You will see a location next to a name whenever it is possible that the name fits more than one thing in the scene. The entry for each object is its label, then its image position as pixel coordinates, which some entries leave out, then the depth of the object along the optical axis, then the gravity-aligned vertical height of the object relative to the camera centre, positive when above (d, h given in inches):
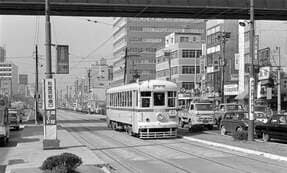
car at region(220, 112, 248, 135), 1070.4 -62.7
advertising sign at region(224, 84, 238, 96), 2723.9 +33.3
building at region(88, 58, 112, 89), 4633.4 +218.9
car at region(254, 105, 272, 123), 1236.5 -52.0
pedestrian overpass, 1200.8 +229.5
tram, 1059.9 -30.2
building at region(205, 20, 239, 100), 3029.0 +275.4
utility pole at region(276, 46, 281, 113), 1821.4 +63.3
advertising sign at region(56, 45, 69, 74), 965.2 +74.2
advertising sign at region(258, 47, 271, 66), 2231.2 +184.4
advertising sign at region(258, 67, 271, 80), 2143.2 +100.0
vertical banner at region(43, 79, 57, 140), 792.3 -20.3
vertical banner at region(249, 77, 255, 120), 919.0 -1.6
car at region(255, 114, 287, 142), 917.6 -64.7
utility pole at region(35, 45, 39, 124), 1997.2 +61.3
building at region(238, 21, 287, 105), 2174.0 +217.8
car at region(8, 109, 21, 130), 1616.6 -84.2
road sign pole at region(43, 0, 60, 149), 791.2 -7.1
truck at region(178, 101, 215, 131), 1337.4 -54.8
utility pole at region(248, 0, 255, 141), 905.5 +16.0
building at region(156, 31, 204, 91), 3878.0 +270.4
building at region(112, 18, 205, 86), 5433.1 +678.4
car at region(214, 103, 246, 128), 1517.0 -43.8
